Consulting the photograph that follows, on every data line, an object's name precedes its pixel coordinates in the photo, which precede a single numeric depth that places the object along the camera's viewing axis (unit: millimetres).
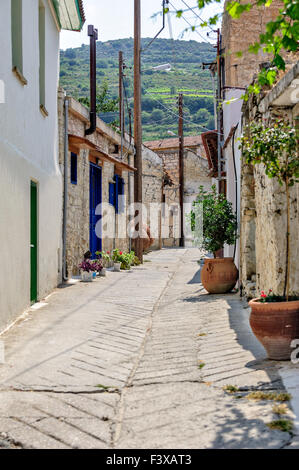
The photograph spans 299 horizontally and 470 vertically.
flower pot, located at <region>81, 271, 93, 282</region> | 11062
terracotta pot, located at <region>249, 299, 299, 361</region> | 4359
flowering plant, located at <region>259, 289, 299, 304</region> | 4593
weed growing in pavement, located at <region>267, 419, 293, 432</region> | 2949
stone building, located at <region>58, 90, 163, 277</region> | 10805
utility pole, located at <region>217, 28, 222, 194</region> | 15578
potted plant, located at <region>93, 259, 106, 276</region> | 11600
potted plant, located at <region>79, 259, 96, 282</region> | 11070
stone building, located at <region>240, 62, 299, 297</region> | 5504
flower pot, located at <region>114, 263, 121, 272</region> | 13695
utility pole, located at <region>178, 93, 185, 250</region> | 30578
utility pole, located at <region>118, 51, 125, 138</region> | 15908
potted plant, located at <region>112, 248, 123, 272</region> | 14173
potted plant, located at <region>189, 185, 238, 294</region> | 9023
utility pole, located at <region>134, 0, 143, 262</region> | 16097
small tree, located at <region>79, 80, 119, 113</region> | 26922
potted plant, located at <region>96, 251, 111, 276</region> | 13256
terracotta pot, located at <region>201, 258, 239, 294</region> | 9016
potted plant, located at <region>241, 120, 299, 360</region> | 4363
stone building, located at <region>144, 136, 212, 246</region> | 33094
